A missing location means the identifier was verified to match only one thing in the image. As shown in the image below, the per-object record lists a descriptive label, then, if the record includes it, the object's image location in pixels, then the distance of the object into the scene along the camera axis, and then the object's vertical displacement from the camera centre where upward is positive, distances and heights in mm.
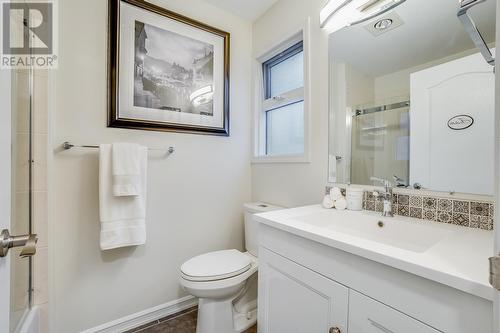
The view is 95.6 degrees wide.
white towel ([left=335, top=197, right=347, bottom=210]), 1191 -197
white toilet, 1206 -674
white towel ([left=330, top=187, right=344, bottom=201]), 1224 -149
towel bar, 1231 +110
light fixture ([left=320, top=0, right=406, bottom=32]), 1105 +819
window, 1652 +478
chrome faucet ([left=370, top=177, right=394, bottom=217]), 1030 -136
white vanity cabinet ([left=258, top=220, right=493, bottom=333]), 516 -375
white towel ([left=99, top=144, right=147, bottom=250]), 1280 -269
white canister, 1166 -167
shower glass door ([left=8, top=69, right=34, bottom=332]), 867 -86
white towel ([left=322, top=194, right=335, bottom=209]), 1226 -194
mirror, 848 +299
